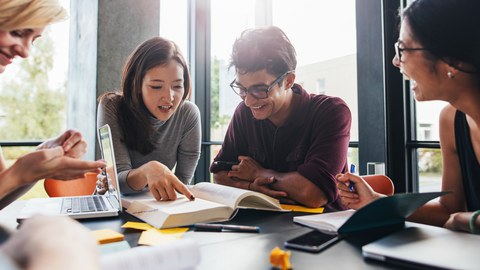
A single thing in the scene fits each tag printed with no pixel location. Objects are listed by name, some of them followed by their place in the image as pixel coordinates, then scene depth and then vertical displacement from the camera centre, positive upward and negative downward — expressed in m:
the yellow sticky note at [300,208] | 1.32 -0.23
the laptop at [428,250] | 0.67 -0.21
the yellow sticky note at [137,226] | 1.01 -0.22
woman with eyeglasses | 1.19 +0.24
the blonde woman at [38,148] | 1.02 +0.03
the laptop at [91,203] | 1.18 -0.21
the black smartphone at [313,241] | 0.79 -0.22
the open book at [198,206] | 1.04 -0.19
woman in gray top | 1.92 +0.22
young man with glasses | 1.60 +0.10
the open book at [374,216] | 0.87 -0.19
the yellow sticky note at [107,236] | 0.87 -0.22
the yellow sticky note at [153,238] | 0.84 -0.22
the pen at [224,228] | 0.97 -0.22
